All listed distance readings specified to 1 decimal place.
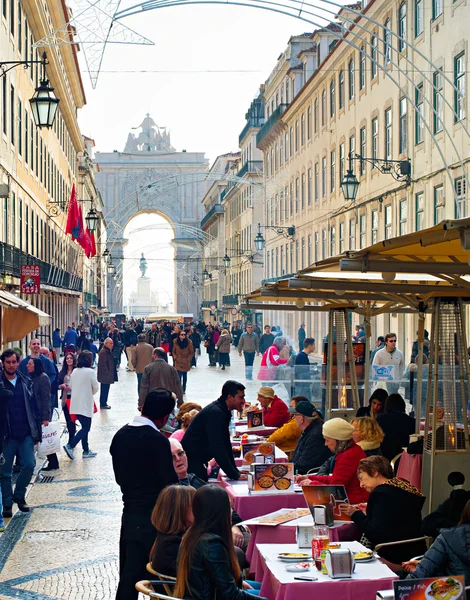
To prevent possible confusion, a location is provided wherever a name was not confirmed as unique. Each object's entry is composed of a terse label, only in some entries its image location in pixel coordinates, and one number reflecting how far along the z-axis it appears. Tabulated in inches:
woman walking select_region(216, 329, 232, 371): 1481.3
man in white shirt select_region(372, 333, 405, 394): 733.3
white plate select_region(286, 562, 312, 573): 248.4
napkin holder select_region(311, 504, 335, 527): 282.8
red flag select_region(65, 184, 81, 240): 1494.8
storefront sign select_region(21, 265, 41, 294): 955.3
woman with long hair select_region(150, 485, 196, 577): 229.5
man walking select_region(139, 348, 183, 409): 671.8
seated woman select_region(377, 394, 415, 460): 427.2
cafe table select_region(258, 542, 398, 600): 237.9
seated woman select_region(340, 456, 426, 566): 281.9
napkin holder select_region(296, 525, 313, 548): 268.4
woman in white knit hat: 338.0
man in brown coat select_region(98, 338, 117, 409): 897.5
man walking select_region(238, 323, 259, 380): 1261.1
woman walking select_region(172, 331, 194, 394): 987.9
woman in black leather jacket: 206.8
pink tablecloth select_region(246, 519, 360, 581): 295.6
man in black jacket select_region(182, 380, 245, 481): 342.3
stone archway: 4581.7
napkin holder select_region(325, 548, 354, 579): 241.1
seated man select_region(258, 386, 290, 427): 542.6
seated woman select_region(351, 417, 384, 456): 379.9
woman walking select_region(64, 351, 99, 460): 601.0
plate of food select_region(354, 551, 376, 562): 256.1
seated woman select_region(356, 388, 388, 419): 483.2
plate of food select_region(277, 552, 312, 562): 257.1
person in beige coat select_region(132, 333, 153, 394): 937.5
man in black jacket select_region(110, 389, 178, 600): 254.4
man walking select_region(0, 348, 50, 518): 430.9
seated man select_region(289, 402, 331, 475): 416.2
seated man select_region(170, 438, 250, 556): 298.4
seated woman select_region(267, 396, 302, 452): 474.0
